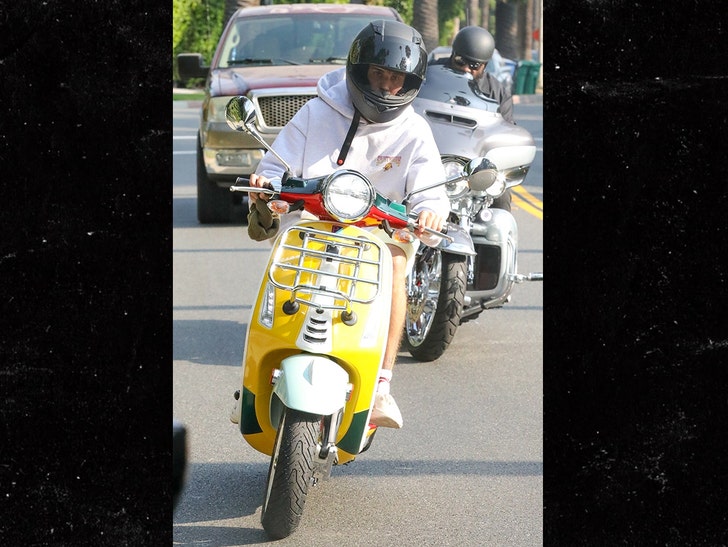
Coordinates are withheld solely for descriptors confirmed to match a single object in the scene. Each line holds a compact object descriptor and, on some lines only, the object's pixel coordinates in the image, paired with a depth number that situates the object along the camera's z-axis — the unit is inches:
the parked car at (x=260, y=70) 502.9
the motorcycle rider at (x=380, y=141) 202.4
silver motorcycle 300.4
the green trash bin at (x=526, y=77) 1668.3
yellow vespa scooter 184.2
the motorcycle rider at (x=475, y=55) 341.7
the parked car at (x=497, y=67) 980.5
